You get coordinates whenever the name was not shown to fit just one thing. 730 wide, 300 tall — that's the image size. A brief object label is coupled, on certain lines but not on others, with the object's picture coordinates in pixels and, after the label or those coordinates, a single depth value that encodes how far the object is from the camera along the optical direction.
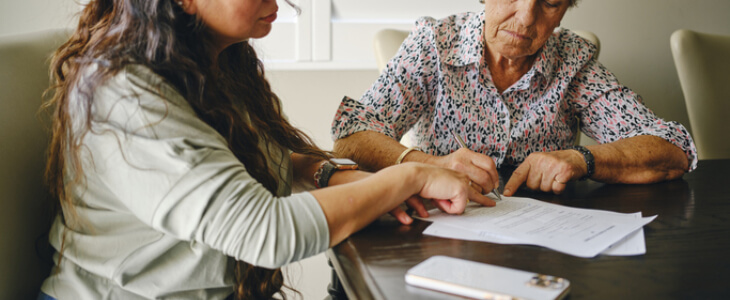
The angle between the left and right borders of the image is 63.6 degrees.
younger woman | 0.72
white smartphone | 0.59
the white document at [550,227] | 0.77
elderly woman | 1.44
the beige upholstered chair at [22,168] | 0.82
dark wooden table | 0.63
